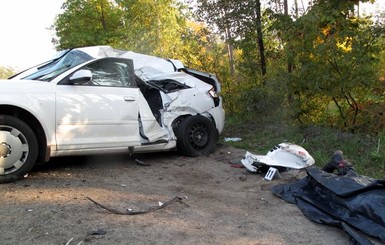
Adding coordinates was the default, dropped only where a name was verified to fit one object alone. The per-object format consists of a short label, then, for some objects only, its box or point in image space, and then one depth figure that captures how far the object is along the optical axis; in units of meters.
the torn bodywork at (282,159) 5.80
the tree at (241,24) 11.45
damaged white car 4.81
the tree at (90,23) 21.44
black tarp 3.66
